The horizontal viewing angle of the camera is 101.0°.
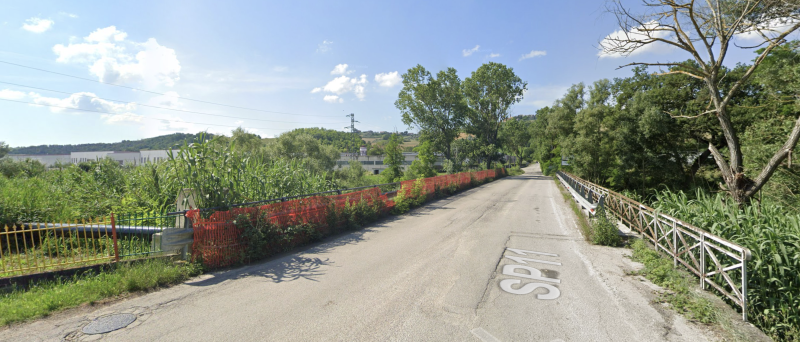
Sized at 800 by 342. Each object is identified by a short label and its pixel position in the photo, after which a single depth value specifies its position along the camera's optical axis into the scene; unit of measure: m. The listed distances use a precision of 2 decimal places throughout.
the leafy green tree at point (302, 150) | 41.25
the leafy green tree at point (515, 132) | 58.05
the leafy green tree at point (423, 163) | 31.97
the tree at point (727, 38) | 8.55
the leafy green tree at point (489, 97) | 49.66
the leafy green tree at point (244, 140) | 43.12
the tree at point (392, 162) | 34.84
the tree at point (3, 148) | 35.24
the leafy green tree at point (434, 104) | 43.59
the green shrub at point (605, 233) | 8.50
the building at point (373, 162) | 93.26
